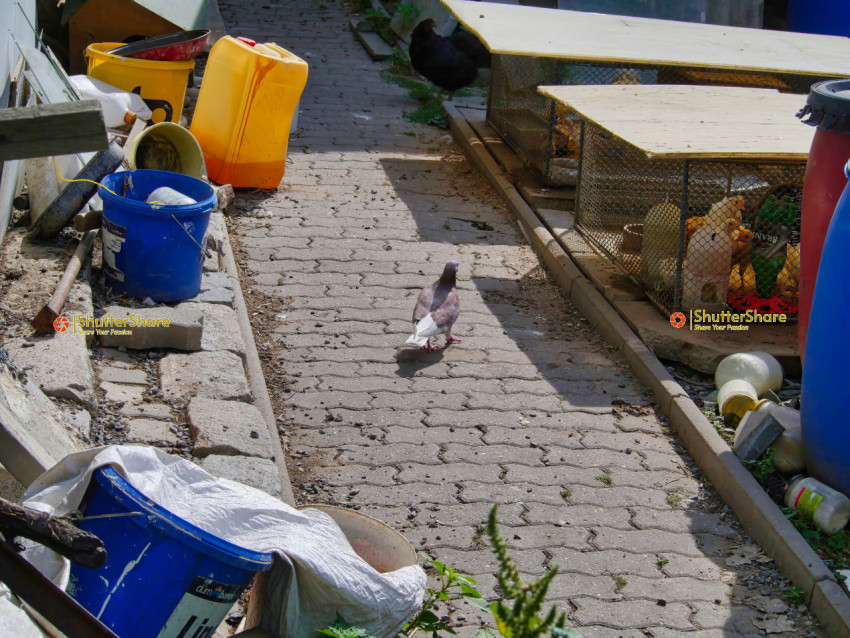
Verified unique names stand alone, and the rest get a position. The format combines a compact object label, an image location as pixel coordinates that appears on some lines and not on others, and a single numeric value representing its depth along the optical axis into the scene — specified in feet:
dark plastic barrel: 12.88
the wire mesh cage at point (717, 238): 16.31
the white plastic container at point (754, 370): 14.79
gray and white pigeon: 15.52
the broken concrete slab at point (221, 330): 14.14
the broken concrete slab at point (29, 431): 8.03
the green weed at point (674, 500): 12.59
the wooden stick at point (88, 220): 15.28
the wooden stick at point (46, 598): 5.04
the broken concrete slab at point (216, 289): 15.60
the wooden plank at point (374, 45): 37.83
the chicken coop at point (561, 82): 23.35
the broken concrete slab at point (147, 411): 11.77
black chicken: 31.09
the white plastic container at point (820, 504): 11.54
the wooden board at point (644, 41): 22.00
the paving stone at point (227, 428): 11.25
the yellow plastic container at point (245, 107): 20.97
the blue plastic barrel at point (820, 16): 34.40
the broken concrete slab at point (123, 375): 12.68
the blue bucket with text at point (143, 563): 6.94
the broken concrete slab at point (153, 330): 13.52
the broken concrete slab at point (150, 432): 11.18
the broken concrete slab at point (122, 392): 12.11
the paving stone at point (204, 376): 12.69
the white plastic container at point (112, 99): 20.33
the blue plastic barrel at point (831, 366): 11.48
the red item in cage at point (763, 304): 16.93
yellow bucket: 21.54
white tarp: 7.24
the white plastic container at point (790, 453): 12.85
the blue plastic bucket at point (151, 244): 14.40
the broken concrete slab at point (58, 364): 11.02
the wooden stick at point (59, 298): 12.11
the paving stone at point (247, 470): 10.65
